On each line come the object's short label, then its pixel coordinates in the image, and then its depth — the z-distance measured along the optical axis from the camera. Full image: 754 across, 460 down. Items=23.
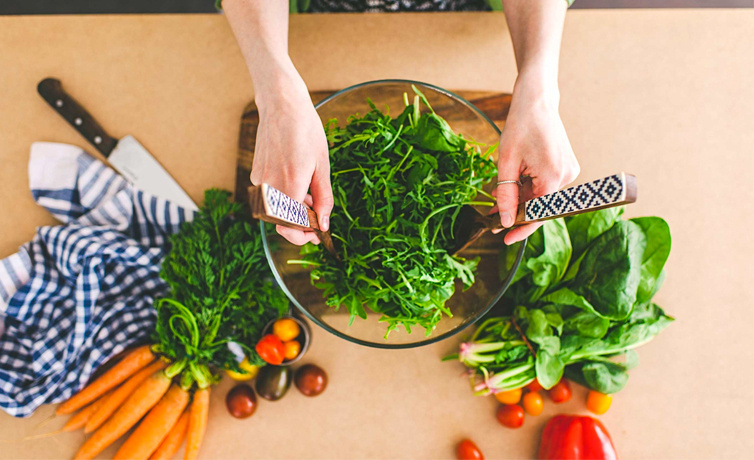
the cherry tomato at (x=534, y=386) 1.04
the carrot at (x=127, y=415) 1.01
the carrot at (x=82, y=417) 1.03
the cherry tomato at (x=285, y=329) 1.00
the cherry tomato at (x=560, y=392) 1.03
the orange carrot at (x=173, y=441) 1.03
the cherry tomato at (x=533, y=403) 1.03
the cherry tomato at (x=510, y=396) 1.01
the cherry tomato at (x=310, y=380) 1.02
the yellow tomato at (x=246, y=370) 1.03
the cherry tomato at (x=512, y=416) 1.02
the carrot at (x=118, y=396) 1.03
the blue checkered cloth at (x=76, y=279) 1.00
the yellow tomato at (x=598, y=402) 1.01
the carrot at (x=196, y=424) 1.01
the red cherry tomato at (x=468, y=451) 1.00
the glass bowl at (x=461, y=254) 0.89
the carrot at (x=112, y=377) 1.03
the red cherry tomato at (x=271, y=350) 0.97
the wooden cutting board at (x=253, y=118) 1.07
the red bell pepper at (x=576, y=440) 0.98
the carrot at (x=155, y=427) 1.02
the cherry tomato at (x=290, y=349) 0.99
